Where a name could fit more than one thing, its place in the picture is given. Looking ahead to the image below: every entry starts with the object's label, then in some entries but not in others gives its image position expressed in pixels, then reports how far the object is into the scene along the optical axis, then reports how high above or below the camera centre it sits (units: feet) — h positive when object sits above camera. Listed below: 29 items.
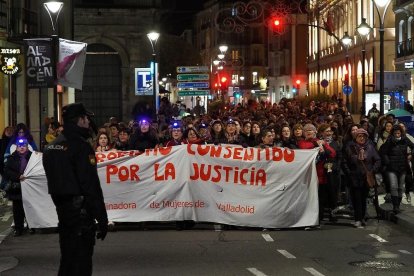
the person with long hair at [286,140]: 49.84 -2.20
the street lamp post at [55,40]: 69.97 +4.78
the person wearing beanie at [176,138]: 50.65 -2.08
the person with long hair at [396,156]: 51.67 -3.23
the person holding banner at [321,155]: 47.83 -2.88
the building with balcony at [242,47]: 388.57 +23.59
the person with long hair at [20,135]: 53.93 -2.11
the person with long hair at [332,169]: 47.98 -3.67
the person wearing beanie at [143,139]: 53.43 -2.24
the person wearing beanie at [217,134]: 52.69 -2.03
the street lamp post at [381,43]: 76.59 +4.80
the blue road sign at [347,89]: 152.09 +1.80
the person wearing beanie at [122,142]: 52.83 -2.37
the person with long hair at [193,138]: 49.73 -2.02
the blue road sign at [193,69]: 127.46 +4.45
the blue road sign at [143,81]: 121.39 +2.69
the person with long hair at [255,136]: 52.87 -2.15
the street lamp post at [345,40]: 148.01 +9.89
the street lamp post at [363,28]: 100.01 +7.85
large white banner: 47.06 -4.42
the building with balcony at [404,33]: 167.02 +12.75
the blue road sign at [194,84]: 126.82 +2.28
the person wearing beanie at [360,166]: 47.52 -3.50
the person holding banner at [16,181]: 45.96 -4.00
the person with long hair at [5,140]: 62.18 -2.59
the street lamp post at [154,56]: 118.52 +5.88
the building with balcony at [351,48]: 188.75 +12.31
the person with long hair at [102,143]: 49.60 -2.27
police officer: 23.80 -2.48
